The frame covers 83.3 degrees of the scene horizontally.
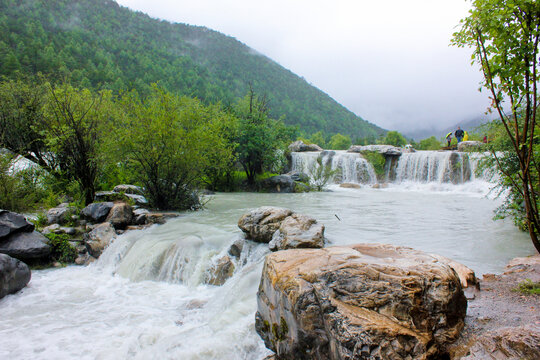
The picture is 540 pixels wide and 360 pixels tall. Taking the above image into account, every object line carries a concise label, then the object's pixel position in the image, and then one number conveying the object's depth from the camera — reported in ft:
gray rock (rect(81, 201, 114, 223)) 29.60
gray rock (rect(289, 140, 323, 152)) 108.17
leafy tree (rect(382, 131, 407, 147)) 211.00
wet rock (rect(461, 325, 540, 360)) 7.96
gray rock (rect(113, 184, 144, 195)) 38.70
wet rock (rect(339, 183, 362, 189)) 84.79
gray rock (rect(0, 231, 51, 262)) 22.66
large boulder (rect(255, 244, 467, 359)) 8.50
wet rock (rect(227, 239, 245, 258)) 22.32
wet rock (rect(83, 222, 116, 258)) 25.75
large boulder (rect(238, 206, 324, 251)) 20.35
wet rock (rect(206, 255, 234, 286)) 20.36
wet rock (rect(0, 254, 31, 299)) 18.52
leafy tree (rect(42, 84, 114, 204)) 33.12
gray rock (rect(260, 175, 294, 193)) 71.15
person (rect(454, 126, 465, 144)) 88.13
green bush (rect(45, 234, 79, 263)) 25.07
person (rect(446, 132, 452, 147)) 94.56
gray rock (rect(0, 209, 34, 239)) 22.86
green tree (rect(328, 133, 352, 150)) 262.88
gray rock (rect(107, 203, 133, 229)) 29.09
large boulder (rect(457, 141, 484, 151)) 82.66
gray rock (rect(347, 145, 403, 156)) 92.32
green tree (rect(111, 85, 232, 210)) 33.22
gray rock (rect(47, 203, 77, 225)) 29.40
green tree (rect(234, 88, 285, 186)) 72.79
